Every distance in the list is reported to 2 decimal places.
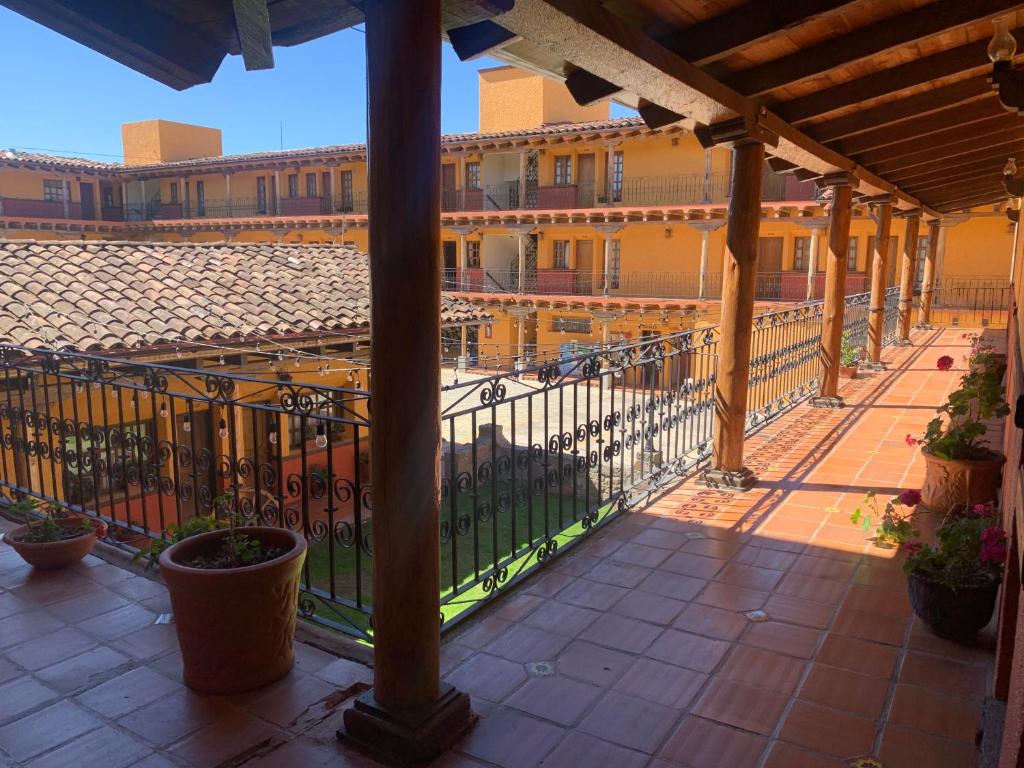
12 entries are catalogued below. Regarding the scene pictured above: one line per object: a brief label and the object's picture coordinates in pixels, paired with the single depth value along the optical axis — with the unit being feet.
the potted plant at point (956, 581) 11.46
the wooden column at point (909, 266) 48.16
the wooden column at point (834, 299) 29.48
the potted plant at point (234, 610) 10.06
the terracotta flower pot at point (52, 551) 14.34
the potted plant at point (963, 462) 16.84
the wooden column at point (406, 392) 8.30
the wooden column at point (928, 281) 58.34
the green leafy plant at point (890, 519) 15.74
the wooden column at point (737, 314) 18.92
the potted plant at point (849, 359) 38.78
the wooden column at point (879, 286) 38.40
